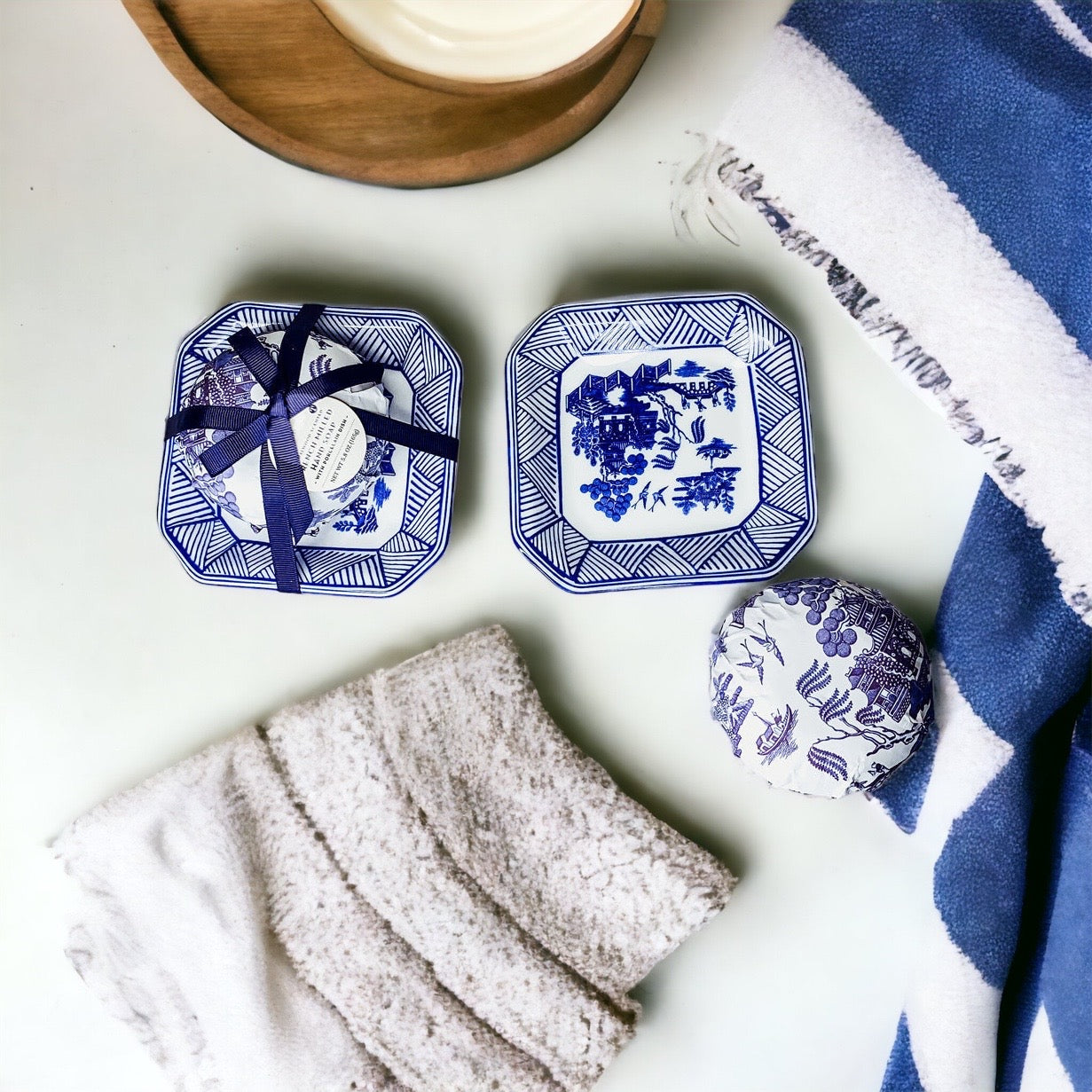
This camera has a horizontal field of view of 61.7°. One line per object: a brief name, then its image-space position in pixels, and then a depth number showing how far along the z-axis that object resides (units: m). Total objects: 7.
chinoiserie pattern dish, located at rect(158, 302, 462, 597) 0.58
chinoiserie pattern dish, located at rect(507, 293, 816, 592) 0.60
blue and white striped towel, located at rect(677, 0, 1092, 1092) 0.53
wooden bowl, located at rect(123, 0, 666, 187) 0.57
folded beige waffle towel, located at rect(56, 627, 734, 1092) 0.58
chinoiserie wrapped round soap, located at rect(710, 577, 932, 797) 0.54
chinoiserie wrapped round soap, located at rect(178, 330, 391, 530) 0.56
